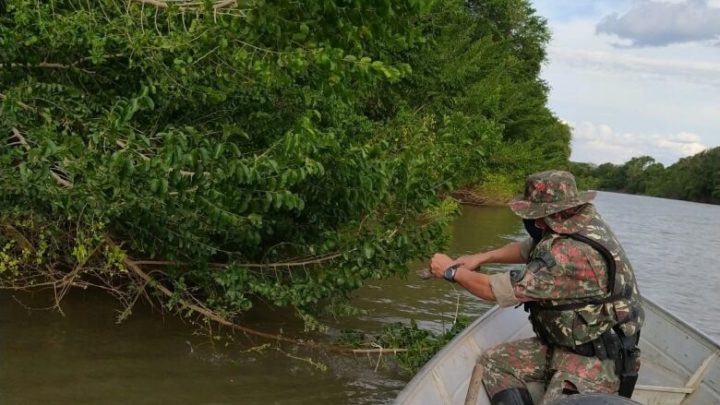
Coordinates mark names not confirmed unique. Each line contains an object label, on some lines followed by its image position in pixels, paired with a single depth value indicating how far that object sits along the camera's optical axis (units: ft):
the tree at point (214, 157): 15.11
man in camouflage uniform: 12.68
